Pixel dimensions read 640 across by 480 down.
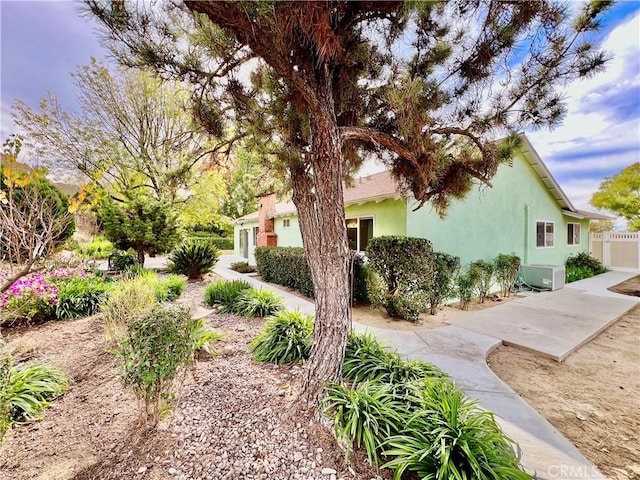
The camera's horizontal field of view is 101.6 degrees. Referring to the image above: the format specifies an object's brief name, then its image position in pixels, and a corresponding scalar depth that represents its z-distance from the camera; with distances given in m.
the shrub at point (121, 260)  11.95
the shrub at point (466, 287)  7.96
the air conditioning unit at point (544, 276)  10.09
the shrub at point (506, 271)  9.21
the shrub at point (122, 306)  4.18
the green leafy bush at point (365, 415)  2.23
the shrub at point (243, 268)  14.34
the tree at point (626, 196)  15.40
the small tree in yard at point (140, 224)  10.23
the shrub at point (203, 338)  3.90
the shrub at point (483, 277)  8.38
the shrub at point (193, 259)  11.03
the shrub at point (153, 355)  2.35
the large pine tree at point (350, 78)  2.44
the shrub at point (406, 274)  6.27
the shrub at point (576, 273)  12.58
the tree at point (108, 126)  11.54
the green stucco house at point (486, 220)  7.95
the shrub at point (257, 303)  6.08
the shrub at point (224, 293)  6.80
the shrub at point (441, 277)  7.01
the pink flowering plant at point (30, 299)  5.14
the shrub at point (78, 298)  5.82
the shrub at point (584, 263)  14.09
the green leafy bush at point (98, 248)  19.51
